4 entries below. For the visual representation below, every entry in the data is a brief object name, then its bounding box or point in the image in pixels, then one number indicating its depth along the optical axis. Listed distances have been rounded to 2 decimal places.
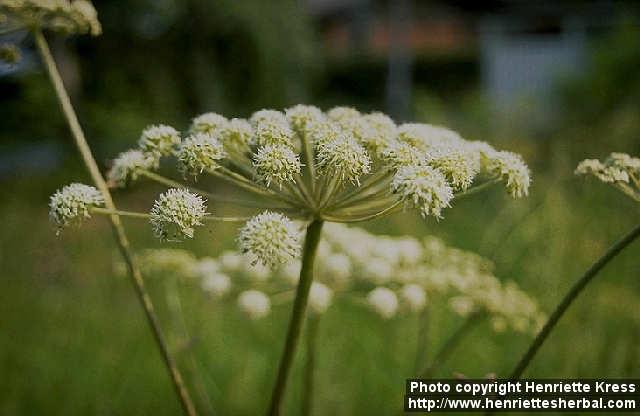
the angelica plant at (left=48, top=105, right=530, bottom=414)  0.35
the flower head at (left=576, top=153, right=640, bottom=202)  0.35
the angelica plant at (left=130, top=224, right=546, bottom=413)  0.42
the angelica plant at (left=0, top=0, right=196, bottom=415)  0.36
